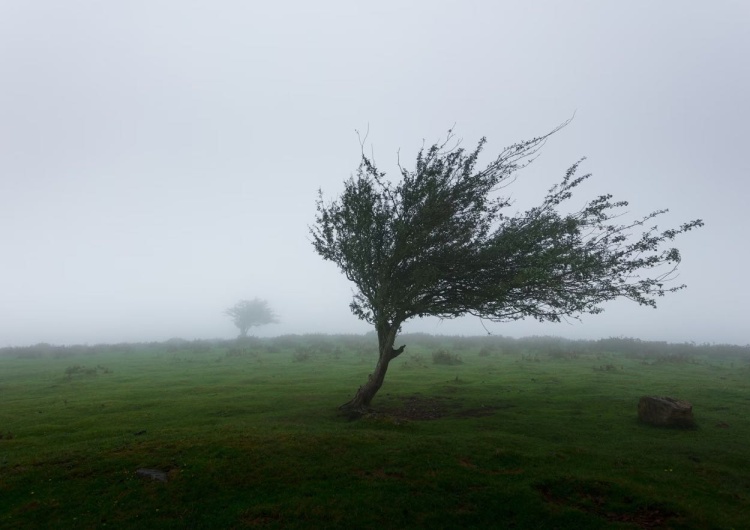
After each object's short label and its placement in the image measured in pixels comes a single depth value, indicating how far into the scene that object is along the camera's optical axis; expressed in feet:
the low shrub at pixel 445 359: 171.12
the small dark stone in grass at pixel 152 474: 47.37
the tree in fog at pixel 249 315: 462.60
